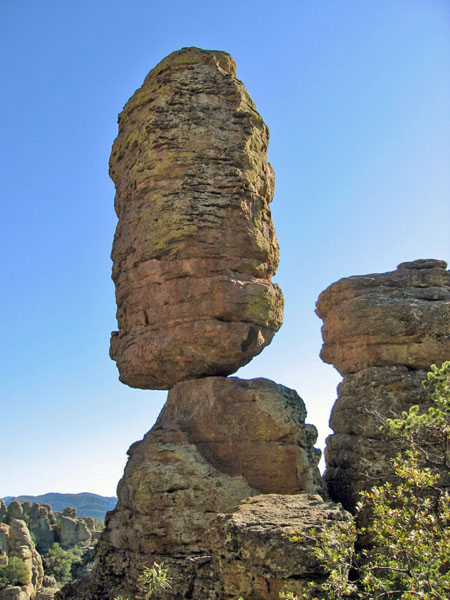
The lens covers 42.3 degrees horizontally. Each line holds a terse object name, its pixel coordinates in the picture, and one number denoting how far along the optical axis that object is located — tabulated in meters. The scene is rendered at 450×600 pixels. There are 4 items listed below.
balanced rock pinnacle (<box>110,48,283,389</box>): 15.97
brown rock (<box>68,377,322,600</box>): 13.45
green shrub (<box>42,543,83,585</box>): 52.12
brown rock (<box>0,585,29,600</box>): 35.97
